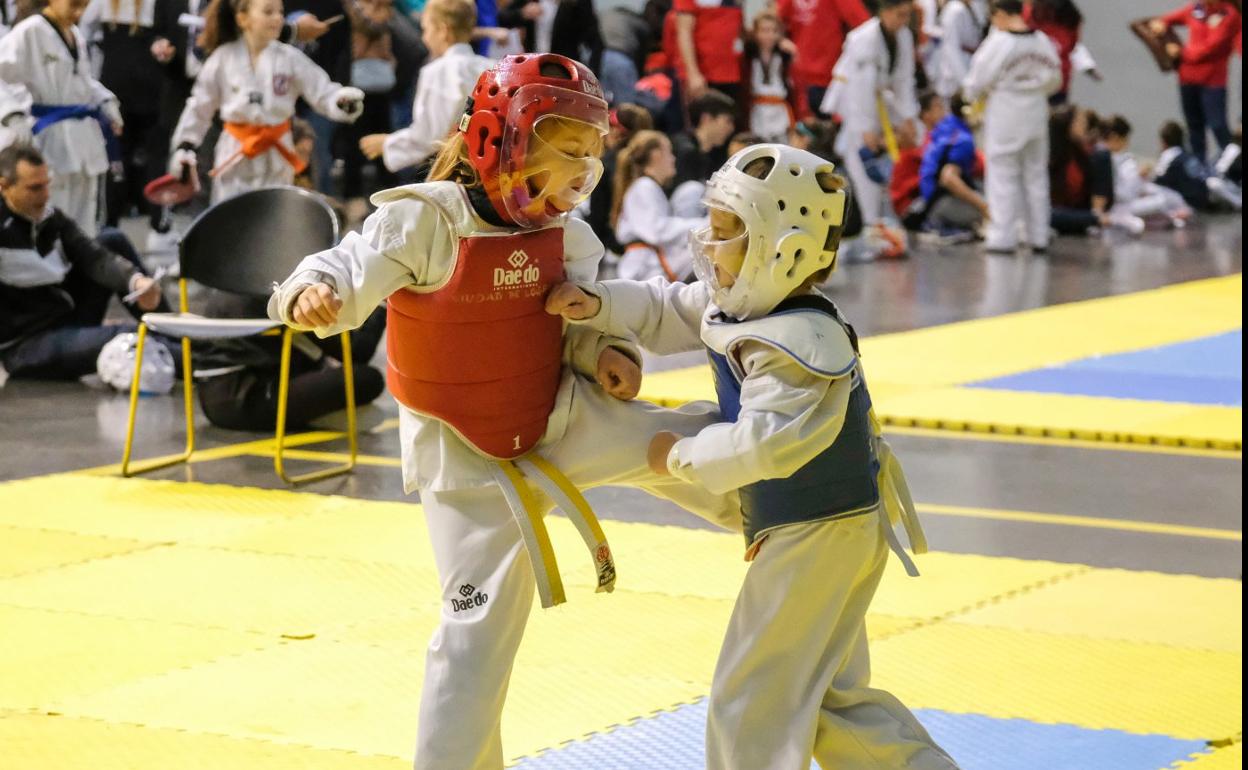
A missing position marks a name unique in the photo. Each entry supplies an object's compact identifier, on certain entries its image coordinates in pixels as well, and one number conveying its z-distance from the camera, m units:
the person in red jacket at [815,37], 17.45
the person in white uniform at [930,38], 19.47
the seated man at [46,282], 9.05
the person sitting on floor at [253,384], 8.09
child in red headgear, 3.66
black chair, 7.66
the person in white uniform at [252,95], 10.84
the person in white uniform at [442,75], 10.40
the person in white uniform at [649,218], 11.98
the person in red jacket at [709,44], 15.89
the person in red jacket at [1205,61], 19.58
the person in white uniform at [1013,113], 14.91
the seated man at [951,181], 16.03
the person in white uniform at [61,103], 10.35
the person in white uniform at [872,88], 15.44
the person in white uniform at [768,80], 16.14
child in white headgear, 3.38
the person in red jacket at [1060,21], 18.56
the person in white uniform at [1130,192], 17.62
